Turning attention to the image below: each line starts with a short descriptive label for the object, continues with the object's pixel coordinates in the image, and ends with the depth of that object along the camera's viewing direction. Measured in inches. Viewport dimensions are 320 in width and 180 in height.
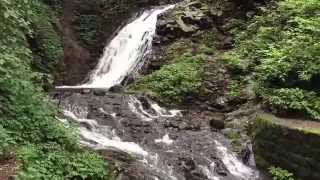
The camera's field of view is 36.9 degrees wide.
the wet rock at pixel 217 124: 484.7
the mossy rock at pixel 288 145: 373.5
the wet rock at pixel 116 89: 586.6
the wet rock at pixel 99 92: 558.2
